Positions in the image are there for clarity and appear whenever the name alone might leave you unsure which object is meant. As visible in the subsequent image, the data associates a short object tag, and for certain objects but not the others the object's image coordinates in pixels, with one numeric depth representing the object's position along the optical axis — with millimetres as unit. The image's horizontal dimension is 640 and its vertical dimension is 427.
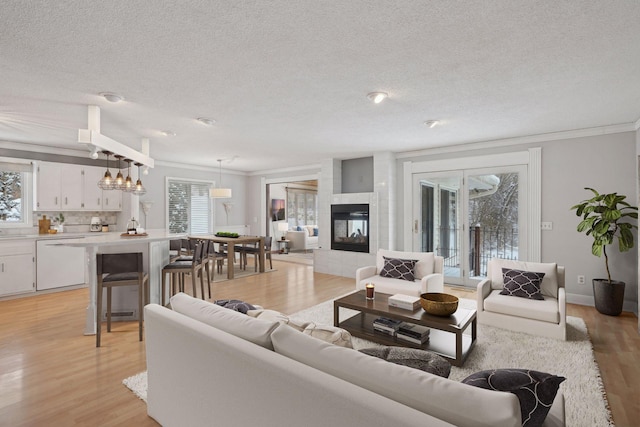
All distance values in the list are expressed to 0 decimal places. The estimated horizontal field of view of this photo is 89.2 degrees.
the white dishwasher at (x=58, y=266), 5246
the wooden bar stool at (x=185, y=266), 4219
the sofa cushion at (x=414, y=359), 1436
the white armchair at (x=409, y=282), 4086
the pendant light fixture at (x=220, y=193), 7605
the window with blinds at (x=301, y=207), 11375
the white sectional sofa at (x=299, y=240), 10578
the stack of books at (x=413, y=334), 2986
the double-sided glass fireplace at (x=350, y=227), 6652
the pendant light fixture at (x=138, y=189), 4841
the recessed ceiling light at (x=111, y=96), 3219
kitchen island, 3572
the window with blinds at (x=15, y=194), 5383
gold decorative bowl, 2900
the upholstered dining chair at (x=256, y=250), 7312
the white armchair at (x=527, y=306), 3324
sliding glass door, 5309
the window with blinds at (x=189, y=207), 8164
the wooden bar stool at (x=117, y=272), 3281
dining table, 6457
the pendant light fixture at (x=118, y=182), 4305
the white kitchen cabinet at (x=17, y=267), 4906
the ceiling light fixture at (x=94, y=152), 3643
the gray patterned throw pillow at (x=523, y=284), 3648
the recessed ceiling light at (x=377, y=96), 3194
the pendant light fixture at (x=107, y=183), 4241
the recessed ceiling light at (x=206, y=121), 4121
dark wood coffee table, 2766
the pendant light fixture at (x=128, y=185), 4453
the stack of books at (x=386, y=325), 3143
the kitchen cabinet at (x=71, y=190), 5605
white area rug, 2205
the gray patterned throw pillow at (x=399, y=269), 4477
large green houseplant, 4109
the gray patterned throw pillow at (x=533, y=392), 1165
